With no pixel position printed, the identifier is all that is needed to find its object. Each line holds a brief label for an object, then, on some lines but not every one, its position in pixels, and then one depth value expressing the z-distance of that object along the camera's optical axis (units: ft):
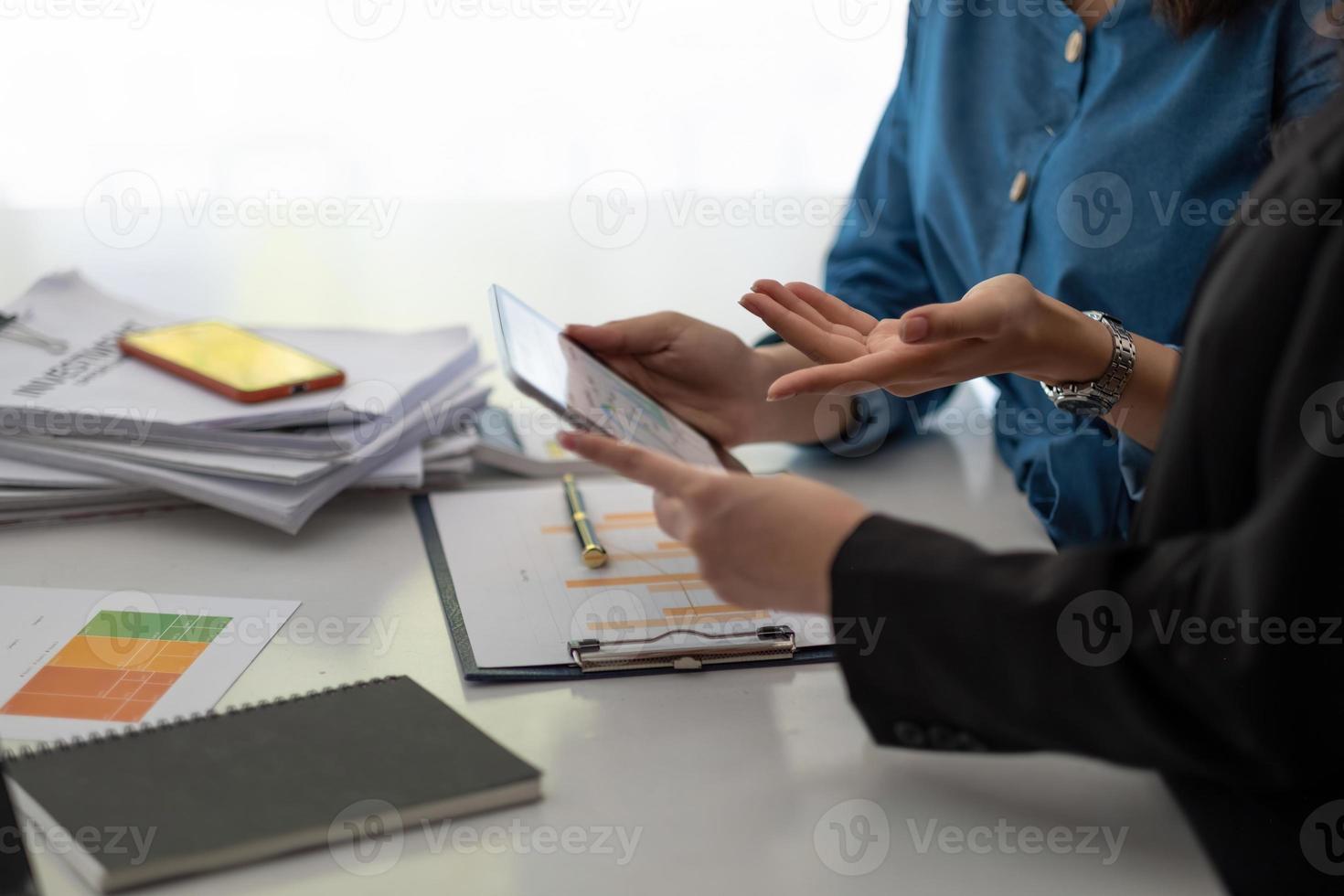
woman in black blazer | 4.68
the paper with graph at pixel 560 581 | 5.50
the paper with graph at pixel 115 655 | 5.20
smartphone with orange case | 6.13
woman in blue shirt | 6.00
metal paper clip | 6.34
